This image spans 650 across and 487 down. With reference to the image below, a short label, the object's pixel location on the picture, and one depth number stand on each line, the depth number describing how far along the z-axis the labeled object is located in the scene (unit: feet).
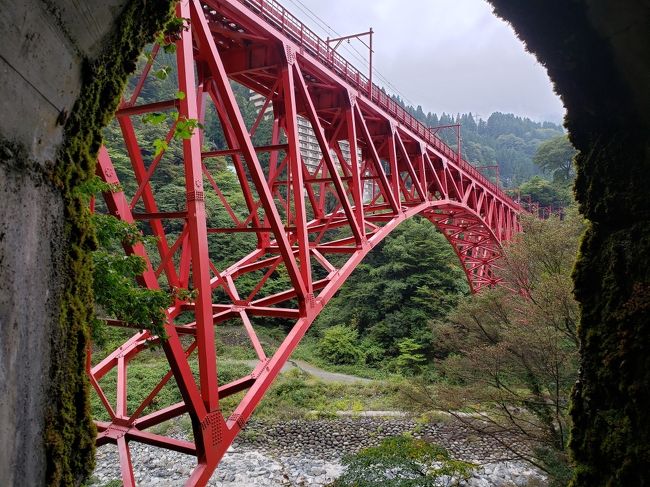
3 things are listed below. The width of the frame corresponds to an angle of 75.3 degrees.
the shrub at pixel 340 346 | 77.46
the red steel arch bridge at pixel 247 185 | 14.47
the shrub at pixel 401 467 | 29.91
